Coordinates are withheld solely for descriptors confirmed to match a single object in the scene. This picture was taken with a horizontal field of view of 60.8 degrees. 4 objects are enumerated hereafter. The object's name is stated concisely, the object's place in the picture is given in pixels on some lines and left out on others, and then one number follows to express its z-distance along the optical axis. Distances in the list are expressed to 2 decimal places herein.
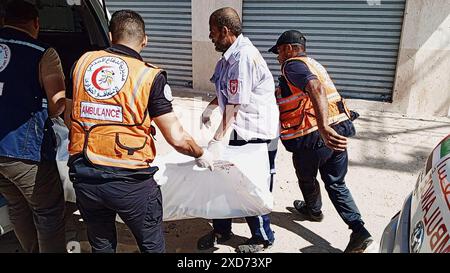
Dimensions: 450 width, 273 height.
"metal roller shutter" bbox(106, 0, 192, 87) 7.75
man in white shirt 2.59
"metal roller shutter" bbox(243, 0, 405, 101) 6.49
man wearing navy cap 2.74
